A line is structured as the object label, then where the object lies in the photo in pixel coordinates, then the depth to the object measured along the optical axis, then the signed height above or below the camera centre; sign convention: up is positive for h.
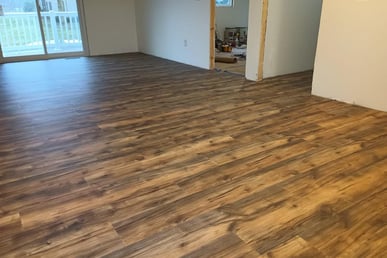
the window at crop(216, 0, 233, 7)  7.94 +0.10
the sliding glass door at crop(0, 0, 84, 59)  6.34 -0.39
